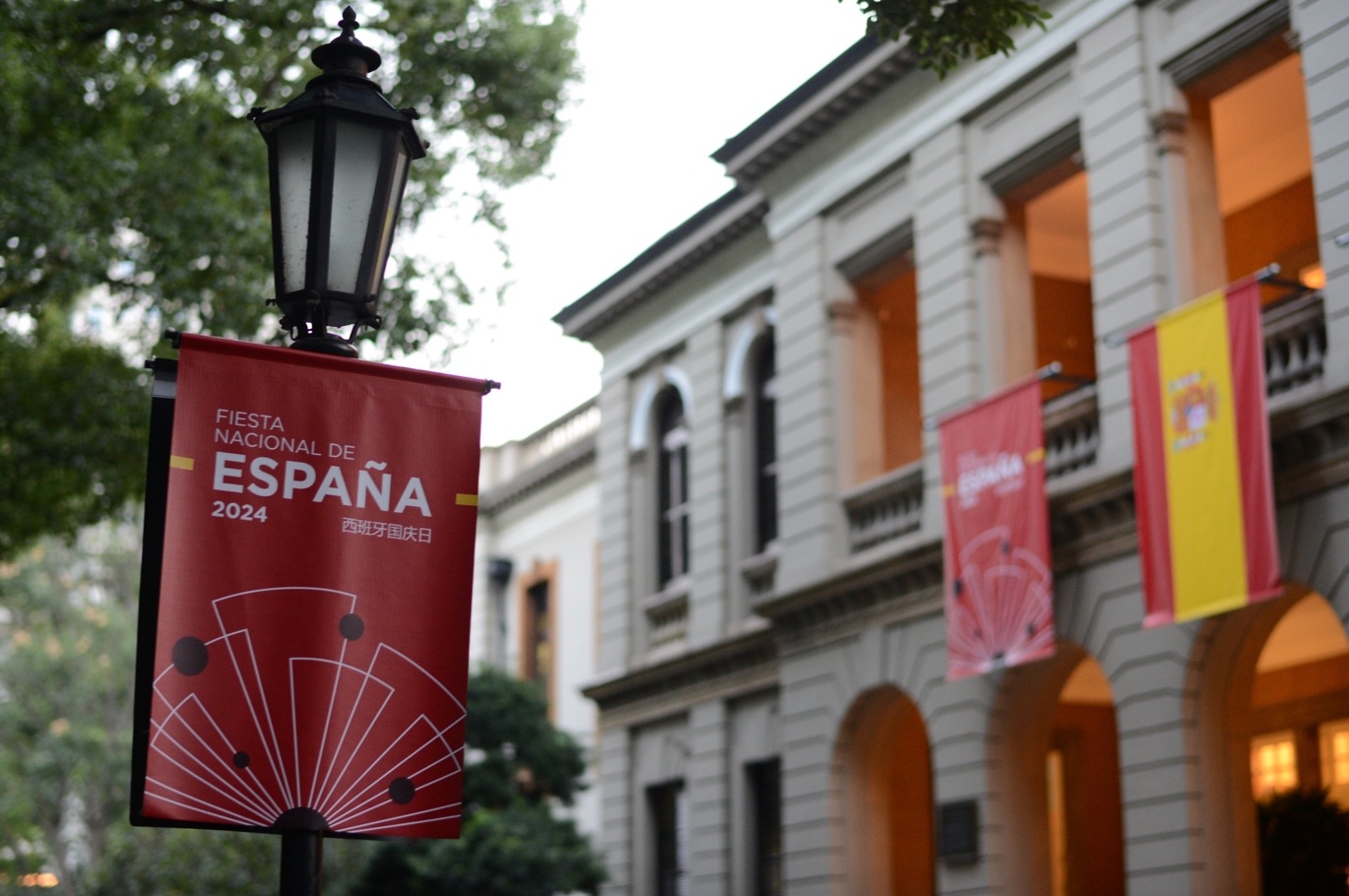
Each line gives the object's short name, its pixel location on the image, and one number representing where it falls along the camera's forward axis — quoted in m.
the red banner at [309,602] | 5.30
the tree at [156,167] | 16.02
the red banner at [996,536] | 15.40
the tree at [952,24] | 10.87
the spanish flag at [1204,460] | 13.01
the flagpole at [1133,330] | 13.33
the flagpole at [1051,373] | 15.70
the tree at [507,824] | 22.03
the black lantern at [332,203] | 5.93
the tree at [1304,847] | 13.87
